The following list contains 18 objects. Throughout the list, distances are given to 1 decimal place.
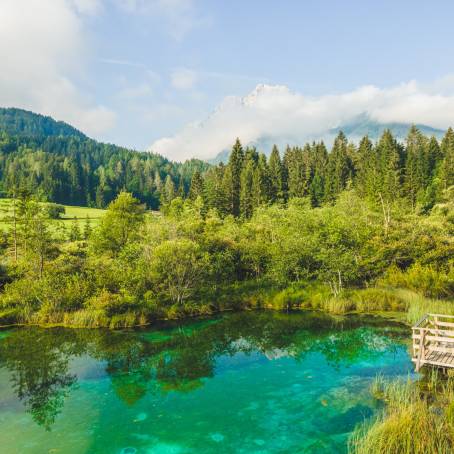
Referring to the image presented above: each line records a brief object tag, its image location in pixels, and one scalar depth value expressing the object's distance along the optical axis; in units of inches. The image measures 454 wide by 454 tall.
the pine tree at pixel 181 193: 3816.4
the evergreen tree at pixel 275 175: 3198.8
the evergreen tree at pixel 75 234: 1913.1
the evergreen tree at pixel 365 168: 2758.4
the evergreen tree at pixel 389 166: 2586.1
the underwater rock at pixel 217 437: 456.1
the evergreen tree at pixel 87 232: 1961.1
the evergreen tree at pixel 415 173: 2645.2
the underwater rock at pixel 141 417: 511.5
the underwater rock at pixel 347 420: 464.4
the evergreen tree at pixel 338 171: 3016.7
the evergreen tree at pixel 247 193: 2965.1
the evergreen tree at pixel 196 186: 3122.5
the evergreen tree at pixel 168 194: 3942.9
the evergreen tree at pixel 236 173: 3088.1
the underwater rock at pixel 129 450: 436.1
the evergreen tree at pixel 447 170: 2432.3
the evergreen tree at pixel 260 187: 2940.5
